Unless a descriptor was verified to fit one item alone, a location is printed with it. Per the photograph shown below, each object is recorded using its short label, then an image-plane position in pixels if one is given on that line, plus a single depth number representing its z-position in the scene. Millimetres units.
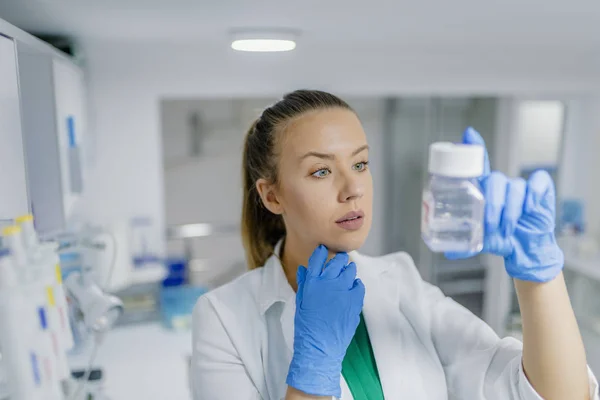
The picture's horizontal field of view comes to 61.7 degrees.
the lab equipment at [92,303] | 1636
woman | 925
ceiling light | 1682
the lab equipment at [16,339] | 750
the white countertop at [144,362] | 1845
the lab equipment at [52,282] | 810
